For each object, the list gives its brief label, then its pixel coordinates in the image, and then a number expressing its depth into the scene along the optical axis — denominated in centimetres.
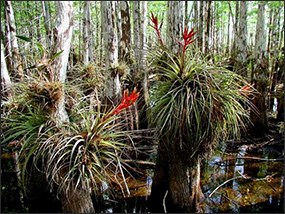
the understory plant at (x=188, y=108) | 258
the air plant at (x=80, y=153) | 221
